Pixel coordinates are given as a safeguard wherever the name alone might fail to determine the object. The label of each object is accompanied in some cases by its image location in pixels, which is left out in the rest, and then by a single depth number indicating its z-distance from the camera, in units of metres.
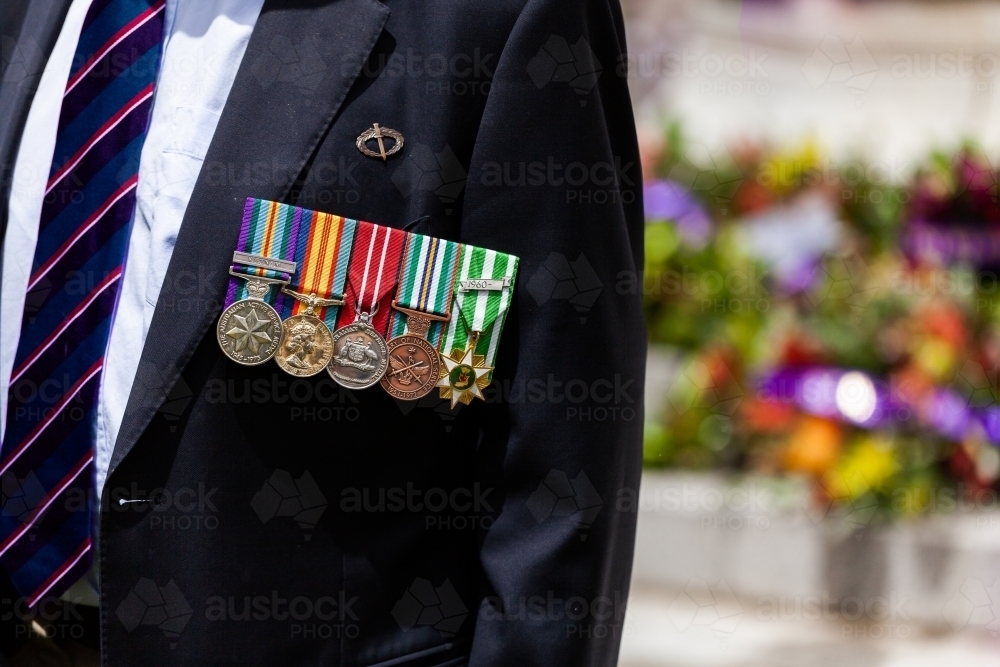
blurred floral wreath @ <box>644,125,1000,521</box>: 5.90
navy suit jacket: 3.51
